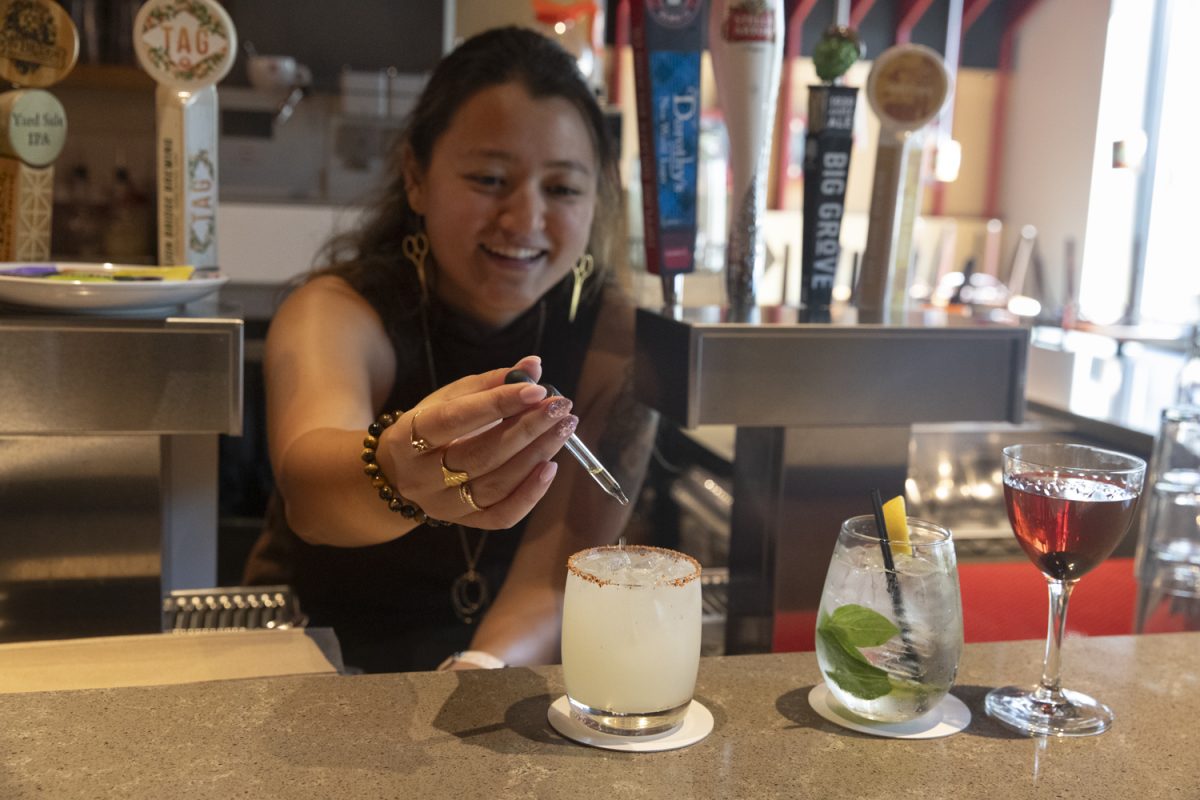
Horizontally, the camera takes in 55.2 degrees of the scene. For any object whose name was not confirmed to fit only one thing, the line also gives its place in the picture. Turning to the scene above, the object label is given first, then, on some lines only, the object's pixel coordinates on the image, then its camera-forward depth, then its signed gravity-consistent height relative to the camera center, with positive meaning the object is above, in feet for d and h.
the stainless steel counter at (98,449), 3.25 -0.78
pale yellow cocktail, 2.51 -0.91
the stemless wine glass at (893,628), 2.61 -0.88
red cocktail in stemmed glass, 2.70 -0.66
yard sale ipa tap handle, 3.60 +0.24
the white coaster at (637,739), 2.51 -1.12
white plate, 3.23 -0.27
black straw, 2.61 -0.80
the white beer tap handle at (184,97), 3.75 +0.34
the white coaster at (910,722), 2.65 -1.13
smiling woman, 4.14 -0.51
